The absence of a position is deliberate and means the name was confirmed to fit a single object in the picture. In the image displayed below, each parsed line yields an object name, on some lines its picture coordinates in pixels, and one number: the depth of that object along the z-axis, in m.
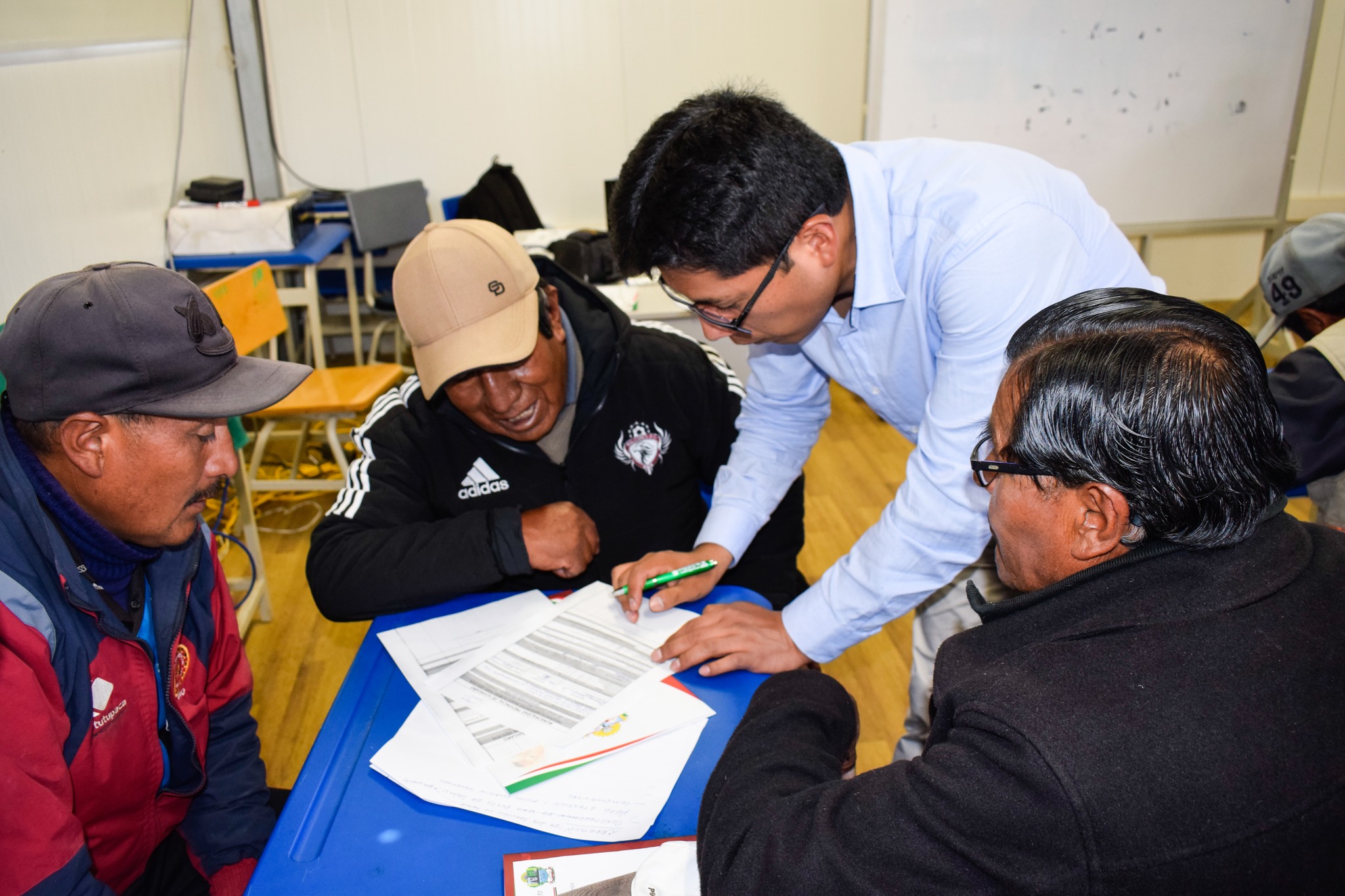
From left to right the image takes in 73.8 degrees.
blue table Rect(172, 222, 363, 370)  3.90
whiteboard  3.92
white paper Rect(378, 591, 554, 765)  1.11
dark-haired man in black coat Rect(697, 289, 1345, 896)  0.64
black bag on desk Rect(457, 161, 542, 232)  4.67
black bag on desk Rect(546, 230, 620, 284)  4.04
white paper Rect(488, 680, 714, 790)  1.07
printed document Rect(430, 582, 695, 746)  1.16
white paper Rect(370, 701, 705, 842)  1.00
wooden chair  2.67
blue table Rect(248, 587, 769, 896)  0.94
